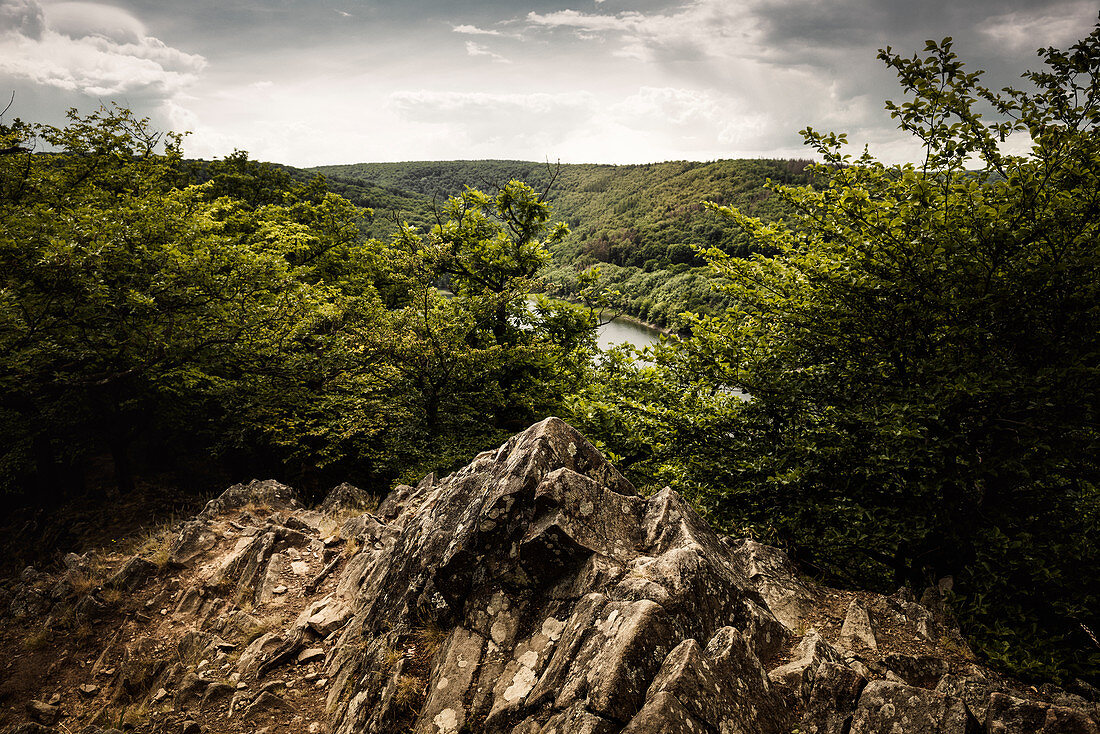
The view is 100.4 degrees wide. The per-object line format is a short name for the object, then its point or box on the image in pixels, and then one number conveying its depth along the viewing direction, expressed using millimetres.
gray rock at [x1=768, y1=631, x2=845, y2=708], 3967
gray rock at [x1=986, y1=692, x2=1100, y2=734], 3525
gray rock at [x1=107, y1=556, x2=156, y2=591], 7695
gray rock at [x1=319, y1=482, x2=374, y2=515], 10336
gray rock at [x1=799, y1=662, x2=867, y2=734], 3729
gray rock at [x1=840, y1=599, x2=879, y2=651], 4828
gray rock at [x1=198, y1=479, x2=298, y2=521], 9805
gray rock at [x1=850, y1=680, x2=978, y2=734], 3574
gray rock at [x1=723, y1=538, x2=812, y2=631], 5387
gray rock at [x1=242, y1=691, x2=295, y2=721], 5215
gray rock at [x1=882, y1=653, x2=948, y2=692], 4328
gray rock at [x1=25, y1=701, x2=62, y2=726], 5648
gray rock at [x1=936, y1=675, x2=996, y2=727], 3732
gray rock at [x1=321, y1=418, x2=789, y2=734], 3779
